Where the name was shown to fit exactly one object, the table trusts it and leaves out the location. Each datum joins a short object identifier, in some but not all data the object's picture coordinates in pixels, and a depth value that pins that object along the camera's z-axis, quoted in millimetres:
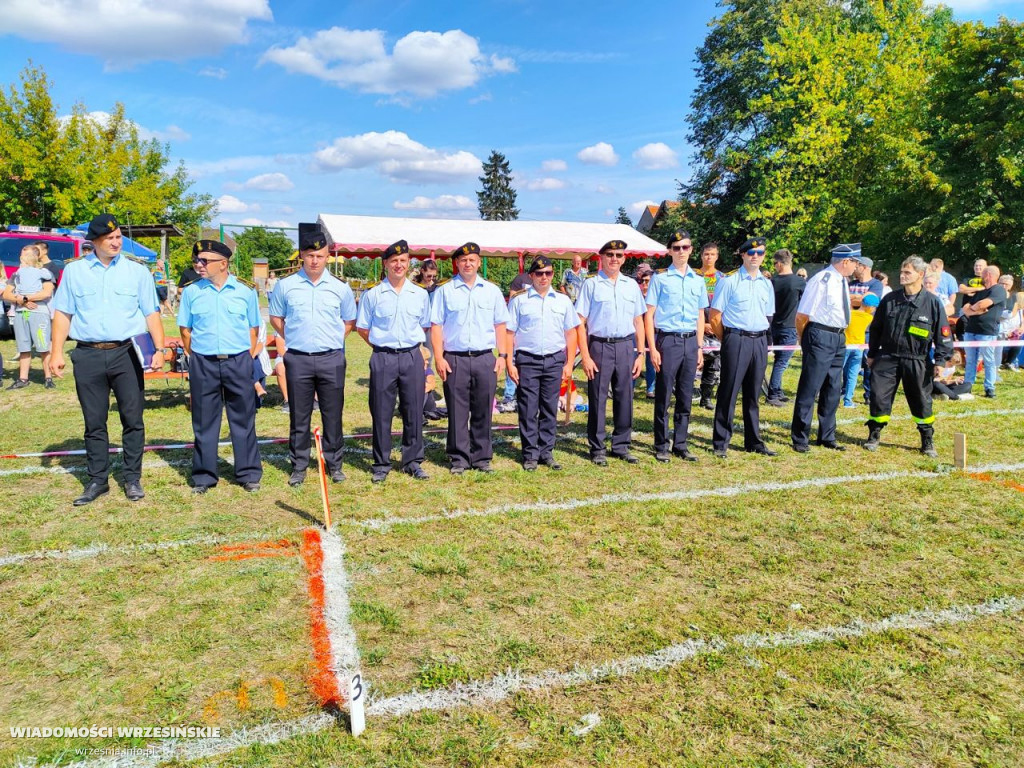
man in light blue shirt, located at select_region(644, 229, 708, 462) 6656
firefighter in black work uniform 6844
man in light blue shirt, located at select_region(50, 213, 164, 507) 5262
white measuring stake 2633
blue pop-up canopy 22641
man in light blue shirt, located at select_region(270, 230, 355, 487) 5746
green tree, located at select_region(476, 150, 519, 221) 84481
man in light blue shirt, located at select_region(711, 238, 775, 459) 6688
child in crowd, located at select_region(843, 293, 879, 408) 9211
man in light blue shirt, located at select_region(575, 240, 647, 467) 6418
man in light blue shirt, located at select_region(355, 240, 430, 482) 5961
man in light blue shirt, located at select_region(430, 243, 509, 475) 6129
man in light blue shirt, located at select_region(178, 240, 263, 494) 5578
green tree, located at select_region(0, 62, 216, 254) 26281
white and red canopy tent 25859
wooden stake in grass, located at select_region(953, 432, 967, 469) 6198
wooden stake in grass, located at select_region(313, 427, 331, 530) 4551
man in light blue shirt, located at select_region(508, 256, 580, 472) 6332
